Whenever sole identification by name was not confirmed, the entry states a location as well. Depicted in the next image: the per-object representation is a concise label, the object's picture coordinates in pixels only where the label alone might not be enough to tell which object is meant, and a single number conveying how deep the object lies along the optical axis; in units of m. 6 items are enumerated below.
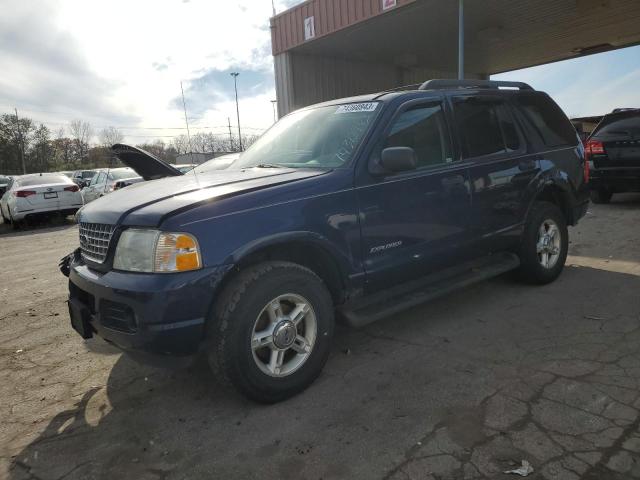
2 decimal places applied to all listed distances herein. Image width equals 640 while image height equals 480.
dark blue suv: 2.64
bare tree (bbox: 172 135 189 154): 74.21
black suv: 8.55
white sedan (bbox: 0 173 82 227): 12.84
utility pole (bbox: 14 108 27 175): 61.28
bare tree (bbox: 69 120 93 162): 76.12
